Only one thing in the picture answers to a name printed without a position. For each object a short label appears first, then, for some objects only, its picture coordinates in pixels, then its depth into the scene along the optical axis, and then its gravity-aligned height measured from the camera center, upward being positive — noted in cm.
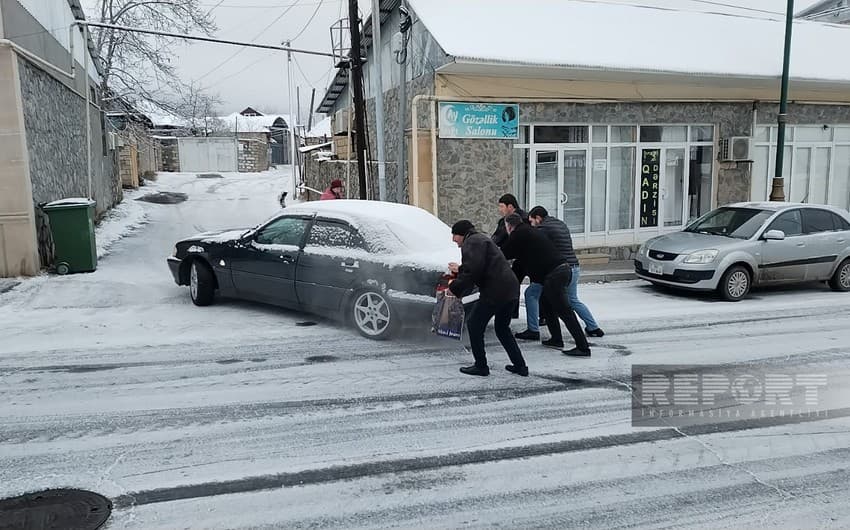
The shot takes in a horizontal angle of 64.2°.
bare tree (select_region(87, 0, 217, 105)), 2233 +436
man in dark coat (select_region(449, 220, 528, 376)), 614 -108
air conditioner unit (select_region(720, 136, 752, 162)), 1480 +22
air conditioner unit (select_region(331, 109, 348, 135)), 2092 +139
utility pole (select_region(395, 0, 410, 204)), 1360 +114
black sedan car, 739 -114
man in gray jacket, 762 -103
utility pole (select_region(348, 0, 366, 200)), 1370 +149
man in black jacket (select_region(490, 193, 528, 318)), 754 -52
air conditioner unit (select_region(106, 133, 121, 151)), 2164 +86
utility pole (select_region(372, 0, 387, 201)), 1324 +105
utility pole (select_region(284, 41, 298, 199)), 3105 +78
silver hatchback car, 1036 -145
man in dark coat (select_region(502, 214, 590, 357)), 714 -108
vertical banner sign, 1455 -57
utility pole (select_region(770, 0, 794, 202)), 1342 +39
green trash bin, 1071 -103
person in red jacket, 1297 -49
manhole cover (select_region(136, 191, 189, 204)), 2538 -118
